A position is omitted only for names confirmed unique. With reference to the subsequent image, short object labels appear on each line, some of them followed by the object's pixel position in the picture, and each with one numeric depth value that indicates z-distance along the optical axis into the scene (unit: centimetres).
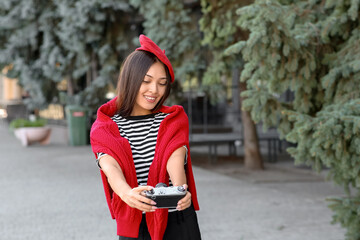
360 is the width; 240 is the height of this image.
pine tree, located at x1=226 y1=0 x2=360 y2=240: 434
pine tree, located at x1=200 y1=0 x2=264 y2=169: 946
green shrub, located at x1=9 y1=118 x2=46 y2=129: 1641
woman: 226
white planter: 1638
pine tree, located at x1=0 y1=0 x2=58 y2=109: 1727
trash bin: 1617
